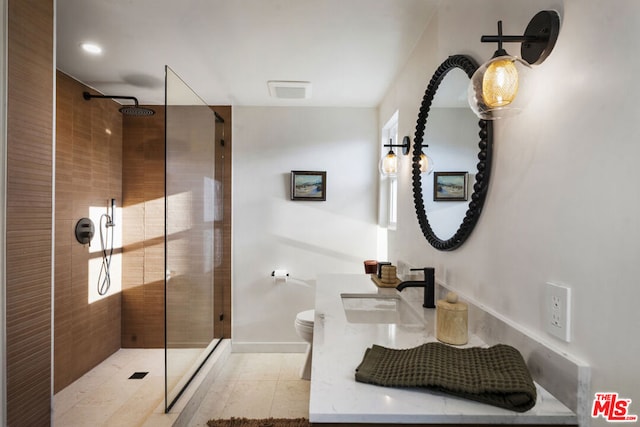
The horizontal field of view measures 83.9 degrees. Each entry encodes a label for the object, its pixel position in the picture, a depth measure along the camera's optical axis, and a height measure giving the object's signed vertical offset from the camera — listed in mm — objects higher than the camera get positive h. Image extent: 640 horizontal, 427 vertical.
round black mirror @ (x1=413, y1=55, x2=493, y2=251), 1284 +158
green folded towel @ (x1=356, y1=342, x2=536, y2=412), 812 -409
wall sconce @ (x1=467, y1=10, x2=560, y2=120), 938 +376
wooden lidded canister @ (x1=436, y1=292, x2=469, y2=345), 1177 -368
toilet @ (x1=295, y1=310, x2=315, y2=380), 2889 -987
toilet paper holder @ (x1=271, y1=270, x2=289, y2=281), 3500 -639
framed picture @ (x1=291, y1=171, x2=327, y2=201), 3523 +245
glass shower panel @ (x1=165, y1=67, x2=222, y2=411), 2318 -191
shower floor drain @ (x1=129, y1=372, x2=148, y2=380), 2910 -1392
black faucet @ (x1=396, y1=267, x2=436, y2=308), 1708 -368
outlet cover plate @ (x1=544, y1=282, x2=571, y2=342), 874 -251
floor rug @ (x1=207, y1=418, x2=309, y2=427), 2299 -1396
